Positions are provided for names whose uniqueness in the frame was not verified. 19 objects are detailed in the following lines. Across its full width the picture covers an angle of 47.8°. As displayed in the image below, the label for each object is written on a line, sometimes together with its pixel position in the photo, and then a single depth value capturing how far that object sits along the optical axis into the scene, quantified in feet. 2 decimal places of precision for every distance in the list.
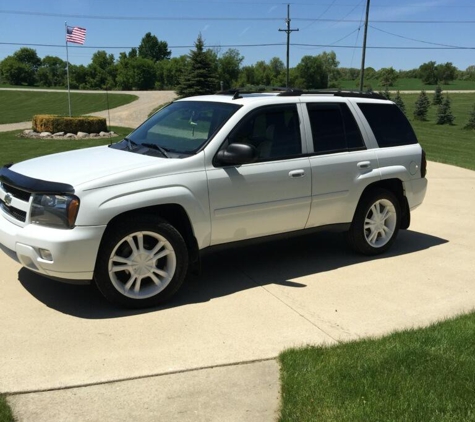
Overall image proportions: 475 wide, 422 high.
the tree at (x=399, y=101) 126.50
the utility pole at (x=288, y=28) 163.51
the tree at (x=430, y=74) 328.70
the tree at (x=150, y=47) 468.34
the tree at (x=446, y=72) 337.93
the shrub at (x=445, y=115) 130.62
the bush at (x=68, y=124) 73.15
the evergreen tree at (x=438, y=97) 165.48
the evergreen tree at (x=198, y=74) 117.54
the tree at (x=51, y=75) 373.81
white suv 13.47
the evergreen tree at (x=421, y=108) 137.68
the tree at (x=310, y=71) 331.14
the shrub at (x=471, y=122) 119.55
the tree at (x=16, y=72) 365.20
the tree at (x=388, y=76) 290.15
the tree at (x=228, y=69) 236.28
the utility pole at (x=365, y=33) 125.80
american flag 75.77
